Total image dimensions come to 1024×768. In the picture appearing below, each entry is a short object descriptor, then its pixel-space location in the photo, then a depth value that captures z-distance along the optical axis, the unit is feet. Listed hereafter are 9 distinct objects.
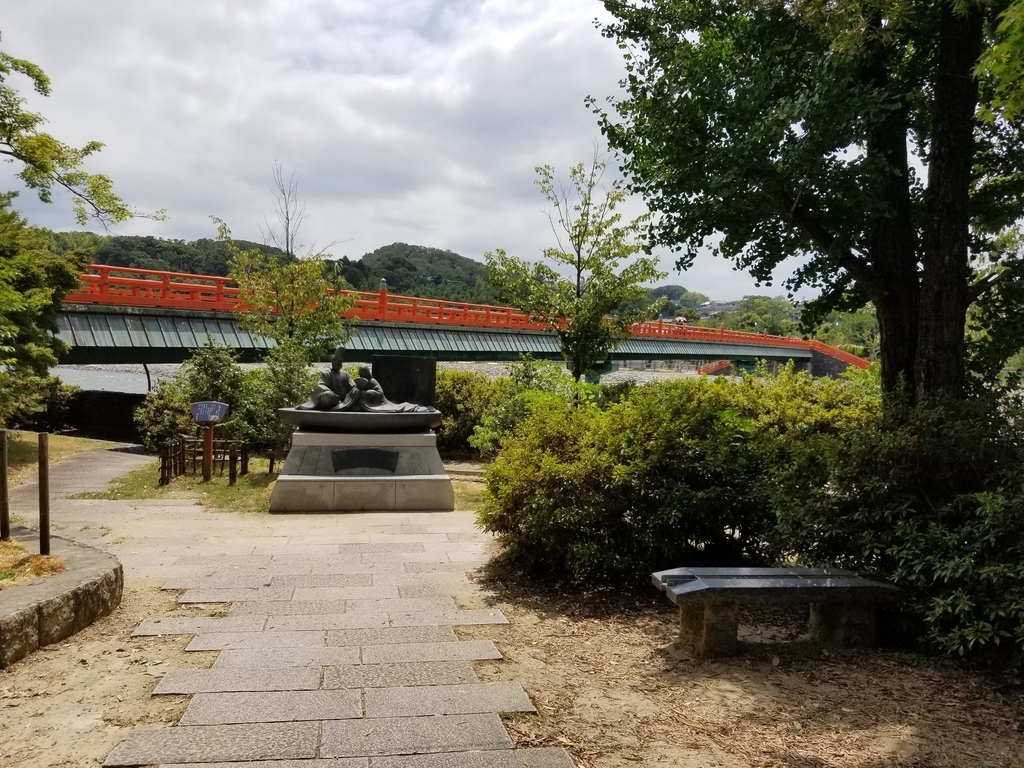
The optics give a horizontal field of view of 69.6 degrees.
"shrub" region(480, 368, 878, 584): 19.90
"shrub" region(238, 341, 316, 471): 50.64
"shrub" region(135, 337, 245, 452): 59.67
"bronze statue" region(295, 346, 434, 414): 35.86
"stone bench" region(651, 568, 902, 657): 14.58
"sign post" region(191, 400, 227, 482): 44.78
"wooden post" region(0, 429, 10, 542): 16.56
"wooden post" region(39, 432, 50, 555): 16.65
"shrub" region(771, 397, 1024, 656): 13.57
